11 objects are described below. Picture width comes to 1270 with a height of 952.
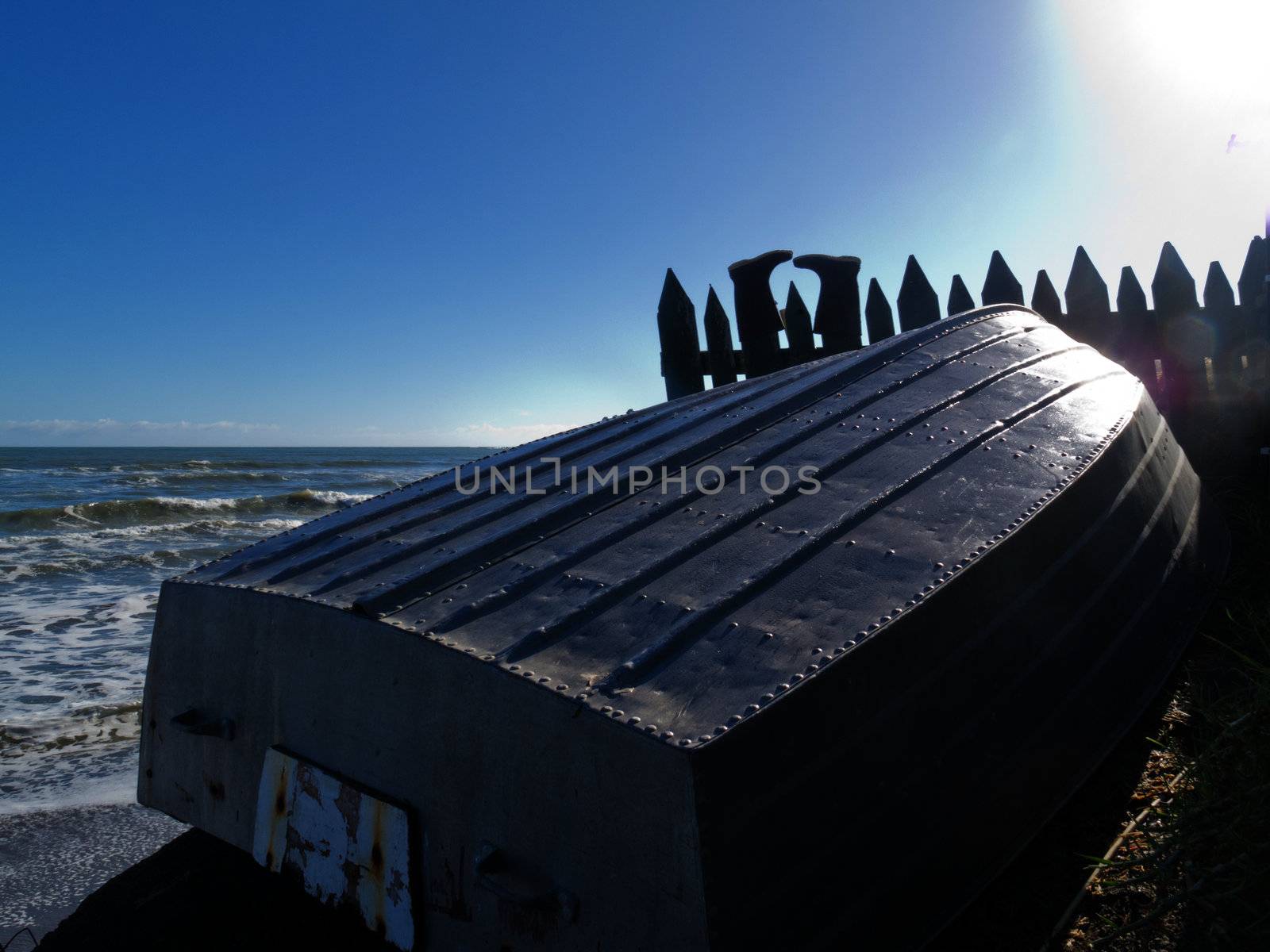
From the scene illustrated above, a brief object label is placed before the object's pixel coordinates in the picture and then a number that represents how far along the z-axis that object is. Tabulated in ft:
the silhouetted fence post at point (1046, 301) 21.22
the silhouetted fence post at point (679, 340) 24.23
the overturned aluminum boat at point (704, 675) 5.85
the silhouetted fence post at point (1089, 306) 20.70
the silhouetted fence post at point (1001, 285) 21.42
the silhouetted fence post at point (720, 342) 24.00
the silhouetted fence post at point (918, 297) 22.02
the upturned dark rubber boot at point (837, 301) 22.31
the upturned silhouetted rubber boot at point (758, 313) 23.21
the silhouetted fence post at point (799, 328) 23.03
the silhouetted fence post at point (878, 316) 22.50
